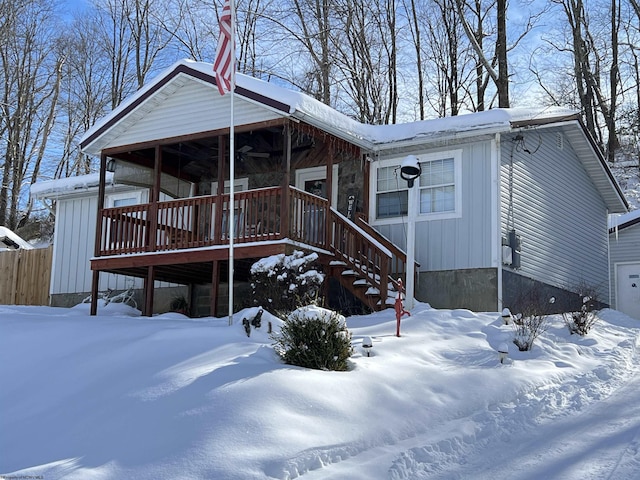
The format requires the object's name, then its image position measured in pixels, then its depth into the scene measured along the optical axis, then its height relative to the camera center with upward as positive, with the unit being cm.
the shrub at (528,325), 934 -22
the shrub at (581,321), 1070 -17
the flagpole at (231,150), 1003 +227
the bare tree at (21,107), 3250 +890
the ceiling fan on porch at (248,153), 1494 +323
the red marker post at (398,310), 908 -5
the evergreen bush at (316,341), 723 -38
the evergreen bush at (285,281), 1107 +36
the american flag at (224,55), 1087 +384
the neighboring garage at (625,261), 2080 +149
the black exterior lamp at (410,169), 1095 +212
